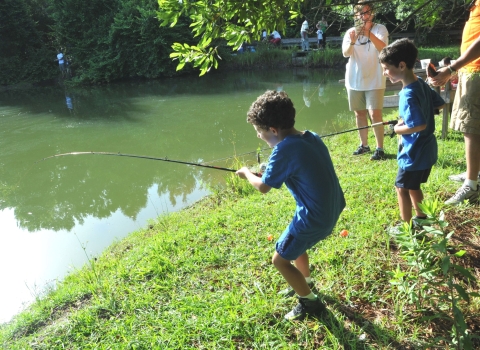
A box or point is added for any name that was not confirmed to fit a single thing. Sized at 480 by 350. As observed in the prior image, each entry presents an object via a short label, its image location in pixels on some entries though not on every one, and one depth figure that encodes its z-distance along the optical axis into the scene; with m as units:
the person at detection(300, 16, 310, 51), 20.81
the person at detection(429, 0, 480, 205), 2.88
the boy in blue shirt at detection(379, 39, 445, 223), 2.47
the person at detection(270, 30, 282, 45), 19.27
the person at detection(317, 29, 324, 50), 19.84
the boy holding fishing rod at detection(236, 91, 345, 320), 2.01
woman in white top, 4.55
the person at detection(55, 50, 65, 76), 21.68
